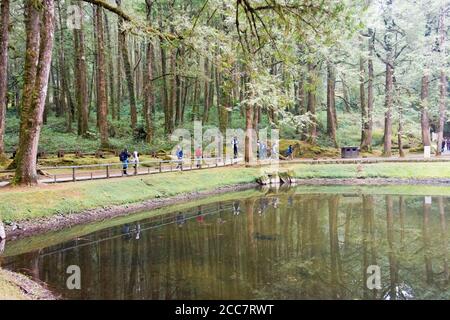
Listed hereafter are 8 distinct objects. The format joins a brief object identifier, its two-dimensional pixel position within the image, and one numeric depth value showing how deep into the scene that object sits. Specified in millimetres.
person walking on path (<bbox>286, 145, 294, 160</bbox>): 29234
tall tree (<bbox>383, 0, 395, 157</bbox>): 28781
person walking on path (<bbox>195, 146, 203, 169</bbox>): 24188
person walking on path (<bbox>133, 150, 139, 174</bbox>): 20173
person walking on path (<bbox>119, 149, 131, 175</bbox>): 19853
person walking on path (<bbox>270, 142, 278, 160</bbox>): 28688
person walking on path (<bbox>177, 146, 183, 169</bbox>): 23180
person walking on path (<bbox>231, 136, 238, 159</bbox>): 28203
